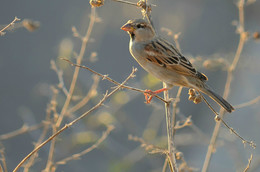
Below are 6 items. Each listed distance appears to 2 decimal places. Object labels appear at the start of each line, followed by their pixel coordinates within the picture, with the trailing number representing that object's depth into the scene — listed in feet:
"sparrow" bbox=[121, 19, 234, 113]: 22.65
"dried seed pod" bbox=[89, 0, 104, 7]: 16.84
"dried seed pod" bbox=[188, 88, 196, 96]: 18.46
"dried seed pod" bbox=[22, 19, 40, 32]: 17.99
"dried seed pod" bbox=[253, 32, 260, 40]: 23.01
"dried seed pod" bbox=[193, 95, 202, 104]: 18.07
